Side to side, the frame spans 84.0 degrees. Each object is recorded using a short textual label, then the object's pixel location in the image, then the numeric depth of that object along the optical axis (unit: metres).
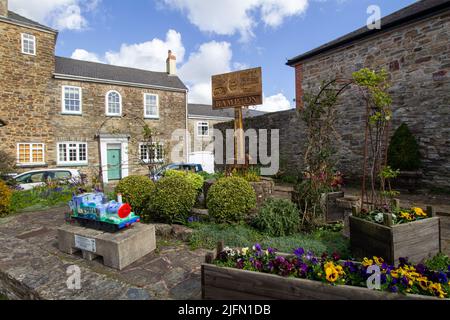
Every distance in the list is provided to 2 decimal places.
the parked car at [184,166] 13.88
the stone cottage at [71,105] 13.30
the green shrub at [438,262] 2.80
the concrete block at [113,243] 3.28
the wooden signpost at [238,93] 6.09
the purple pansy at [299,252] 2.47
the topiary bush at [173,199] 4.81
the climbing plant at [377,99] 3.47
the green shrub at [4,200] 6.55
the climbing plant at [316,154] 4.62
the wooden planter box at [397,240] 2.70
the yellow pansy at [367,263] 2.21
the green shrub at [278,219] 4.26
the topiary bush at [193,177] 6.35
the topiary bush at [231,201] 4.66
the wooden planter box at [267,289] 1.93
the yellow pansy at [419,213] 3.18
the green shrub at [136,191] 5.42
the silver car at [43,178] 10.55
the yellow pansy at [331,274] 2.04
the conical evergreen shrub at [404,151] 8.05
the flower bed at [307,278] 1.96
